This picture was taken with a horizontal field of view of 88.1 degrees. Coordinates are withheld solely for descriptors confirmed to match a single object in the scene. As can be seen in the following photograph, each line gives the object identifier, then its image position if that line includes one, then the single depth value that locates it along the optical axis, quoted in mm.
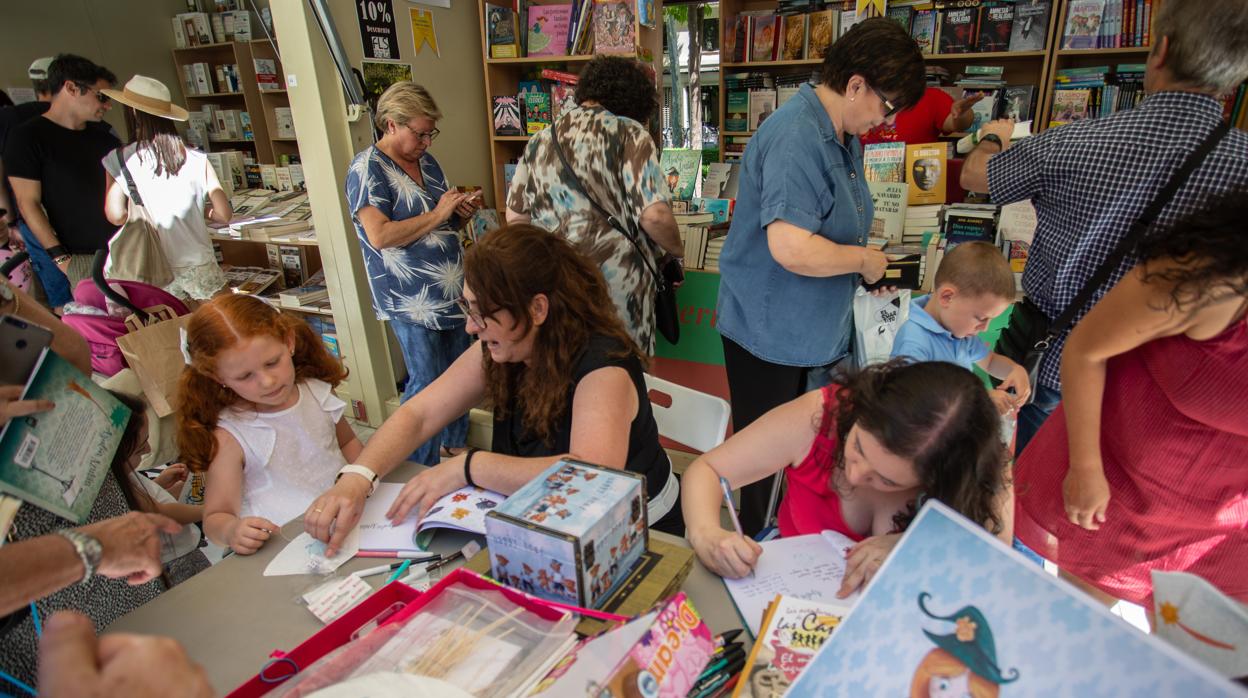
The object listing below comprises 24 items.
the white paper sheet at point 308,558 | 1113
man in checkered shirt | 1225
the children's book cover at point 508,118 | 3371
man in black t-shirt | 2773
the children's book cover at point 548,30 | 3176
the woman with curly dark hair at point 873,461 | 993
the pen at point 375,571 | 1095
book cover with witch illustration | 518
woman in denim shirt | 1614
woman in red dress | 984
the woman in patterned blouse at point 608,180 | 2141
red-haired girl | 1444
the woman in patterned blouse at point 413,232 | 2363
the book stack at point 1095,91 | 3469
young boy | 1749
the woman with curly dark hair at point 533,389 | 1272
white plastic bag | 1919
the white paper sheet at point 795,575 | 980
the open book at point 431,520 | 1156
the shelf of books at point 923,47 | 3535
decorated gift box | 836
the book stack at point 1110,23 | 3322
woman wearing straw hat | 2672
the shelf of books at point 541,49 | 3006
